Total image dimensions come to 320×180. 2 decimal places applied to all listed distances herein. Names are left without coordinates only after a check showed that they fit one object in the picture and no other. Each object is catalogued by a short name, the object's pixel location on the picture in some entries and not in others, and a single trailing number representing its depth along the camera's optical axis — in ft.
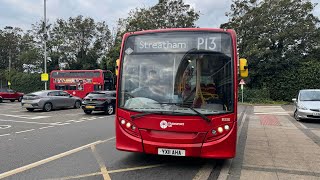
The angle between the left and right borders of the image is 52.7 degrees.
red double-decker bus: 102.99
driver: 20.84
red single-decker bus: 19.81
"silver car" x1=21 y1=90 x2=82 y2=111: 67.25
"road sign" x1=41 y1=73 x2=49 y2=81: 106.52
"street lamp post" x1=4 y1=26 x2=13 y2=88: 211.74
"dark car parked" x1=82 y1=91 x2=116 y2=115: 61.26
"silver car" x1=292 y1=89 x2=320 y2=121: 48.65
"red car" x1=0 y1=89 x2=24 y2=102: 109.19
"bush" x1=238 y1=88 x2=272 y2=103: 110.89
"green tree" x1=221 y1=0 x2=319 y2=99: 110.72
